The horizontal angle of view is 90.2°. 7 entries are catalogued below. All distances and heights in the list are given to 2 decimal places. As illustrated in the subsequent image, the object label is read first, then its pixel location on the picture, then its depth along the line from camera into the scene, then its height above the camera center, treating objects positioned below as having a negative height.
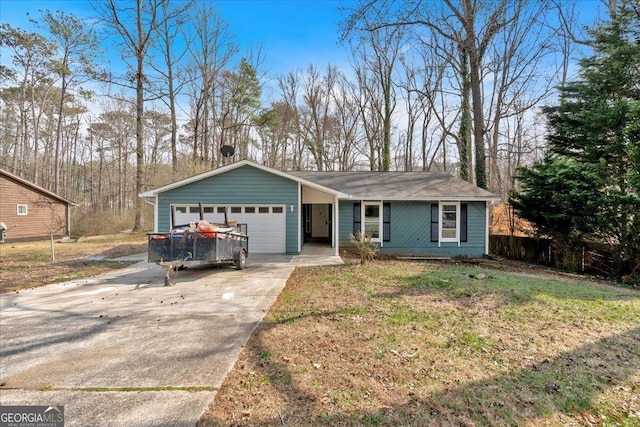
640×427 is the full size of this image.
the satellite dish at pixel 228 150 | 13.96 +2.79
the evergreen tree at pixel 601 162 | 9.28 +1.61
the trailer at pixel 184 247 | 7.39 -0.77
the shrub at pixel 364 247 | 9.66 -1.04
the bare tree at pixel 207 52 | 23.75 +12.13
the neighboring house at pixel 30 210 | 18.66 +0.30
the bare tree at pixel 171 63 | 21.85 +10.98
